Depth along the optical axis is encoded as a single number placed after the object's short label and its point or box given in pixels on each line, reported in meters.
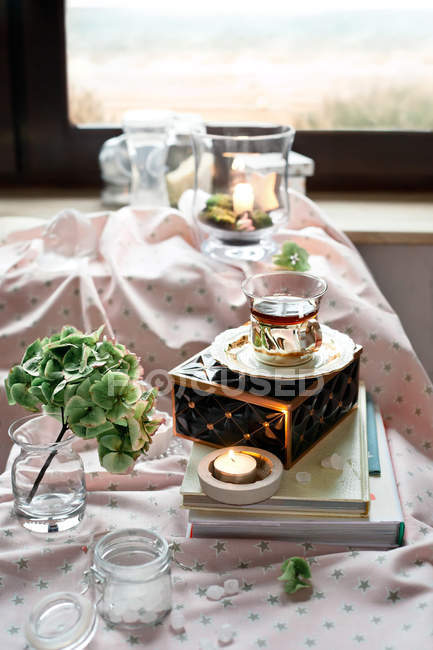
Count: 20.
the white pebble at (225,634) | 0.74
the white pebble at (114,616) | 0.75
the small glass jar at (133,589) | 0.75
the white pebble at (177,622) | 0.75
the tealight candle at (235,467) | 0.88
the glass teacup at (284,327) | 0.95
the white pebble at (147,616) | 0.75
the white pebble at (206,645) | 0.73
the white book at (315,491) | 0.87
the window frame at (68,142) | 1.81
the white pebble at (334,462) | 0.93
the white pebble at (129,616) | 0.75
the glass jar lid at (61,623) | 0.71
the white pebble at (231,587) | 0.80
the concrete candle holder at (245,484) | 0.86
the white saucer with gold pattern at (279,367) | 0.94
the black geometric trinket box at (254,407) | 0.92
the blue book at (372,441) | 0.97
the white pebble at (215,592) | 0.80
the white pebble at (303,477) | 0.90
